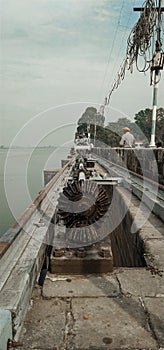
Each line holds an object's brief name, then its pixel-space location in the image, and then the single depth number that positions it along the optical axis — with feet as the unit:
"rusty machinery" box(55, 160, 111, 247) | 10.86
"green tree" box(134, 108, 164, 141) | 224.78
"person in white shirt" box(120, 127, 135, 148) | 45.68
